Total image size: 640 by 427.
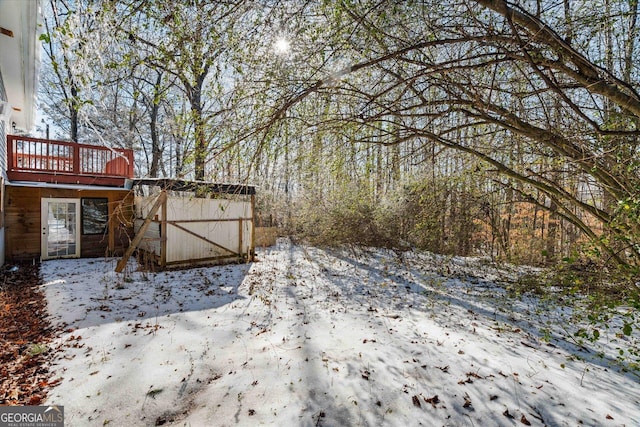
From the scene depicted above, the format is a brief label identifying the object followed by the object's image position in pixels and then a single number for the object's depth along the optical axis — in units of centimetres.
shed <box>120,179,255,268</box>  756
